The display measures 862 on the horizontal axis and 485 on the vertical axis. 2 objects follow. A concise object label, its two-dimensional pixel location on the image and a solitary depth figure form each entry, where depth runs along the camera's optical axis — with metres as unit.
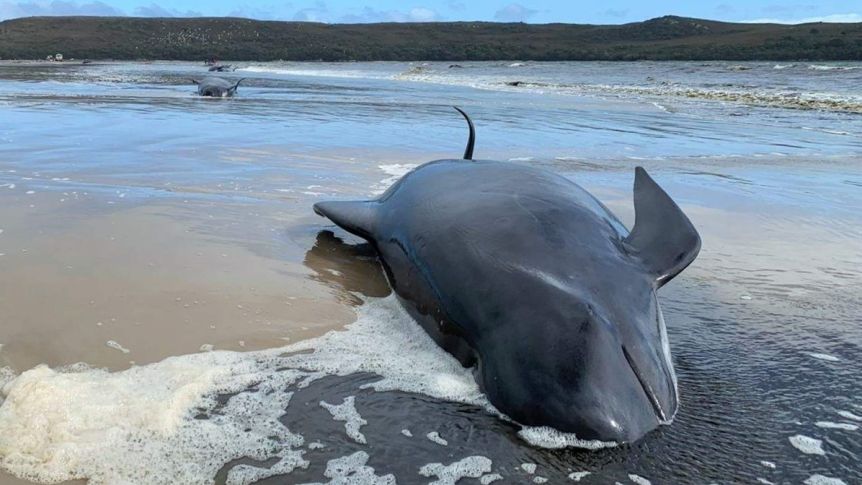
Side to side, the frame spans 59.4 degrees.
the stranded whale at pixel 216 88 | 20.25
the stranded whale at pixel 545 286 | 2.93
